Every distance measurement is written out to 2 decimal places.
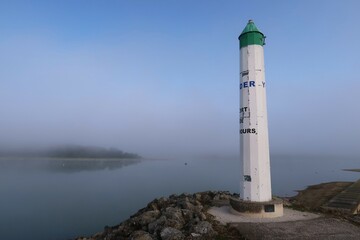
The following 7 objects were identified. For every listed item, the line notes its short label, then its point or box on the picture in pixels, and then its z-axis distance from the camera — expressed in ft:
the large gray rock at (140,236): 43.02
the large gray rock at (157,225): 46.08
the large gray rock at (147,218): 52.79
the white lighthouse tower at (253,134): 55.77
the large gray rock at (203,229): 43.42
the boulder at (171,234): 41.52
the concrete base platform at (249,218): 51.68
